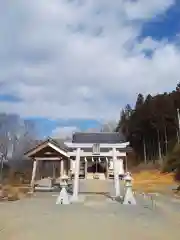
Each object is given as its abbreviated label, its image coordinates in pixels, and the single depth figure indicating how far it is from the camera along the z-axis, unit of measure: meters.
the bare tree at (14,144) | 32.51
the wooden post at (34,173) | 12.25
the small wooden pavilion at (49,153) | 12.75
